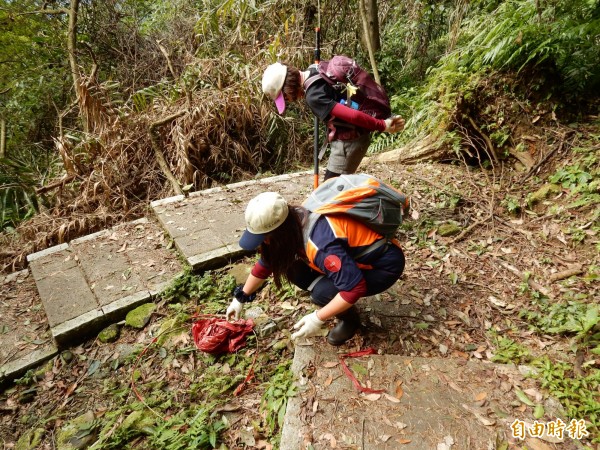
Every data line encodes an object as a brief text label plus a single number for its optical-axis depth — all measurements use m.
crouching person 1.97
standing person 2.71
